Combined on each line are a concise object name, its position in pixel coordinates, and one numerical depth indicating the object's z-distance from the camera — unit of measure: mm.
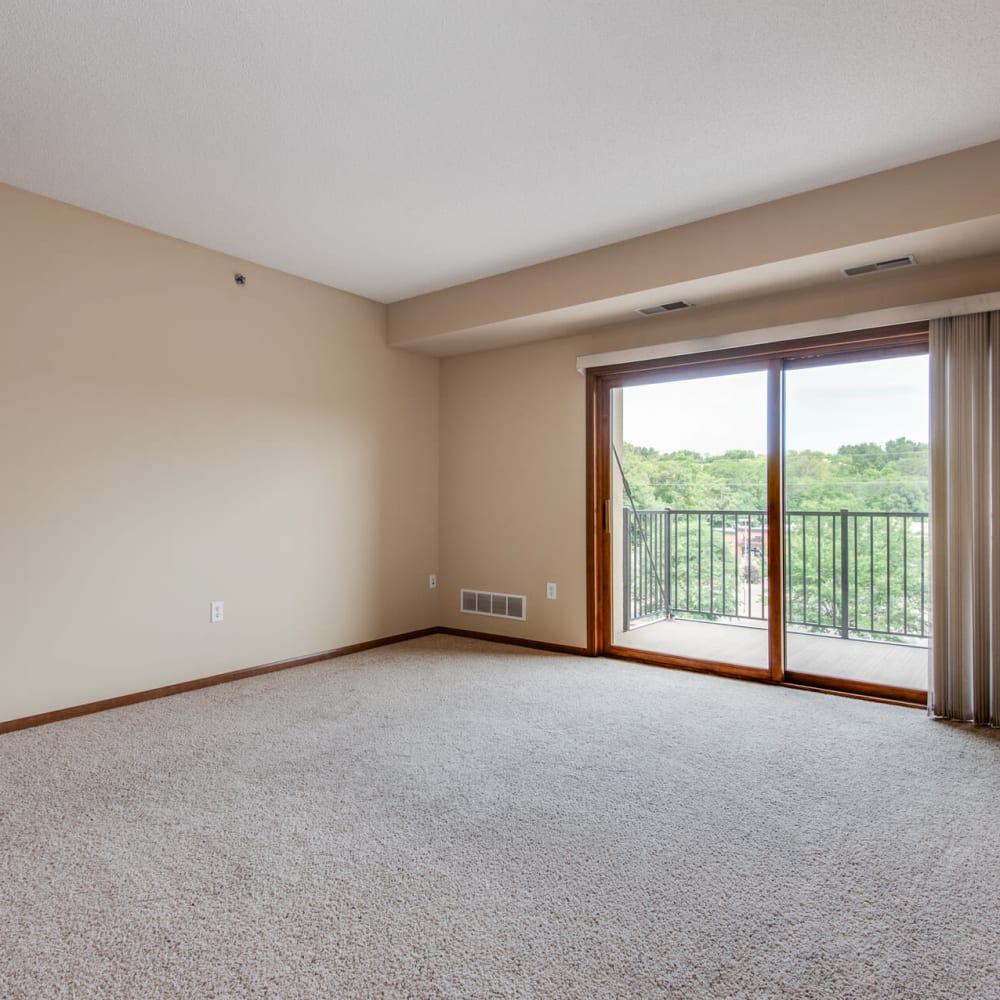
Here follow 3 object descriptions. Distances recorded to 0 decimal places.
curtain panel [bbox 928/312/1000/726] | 3055
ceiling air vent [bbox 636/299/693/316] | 3848
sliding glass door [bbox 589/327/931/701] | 3531
